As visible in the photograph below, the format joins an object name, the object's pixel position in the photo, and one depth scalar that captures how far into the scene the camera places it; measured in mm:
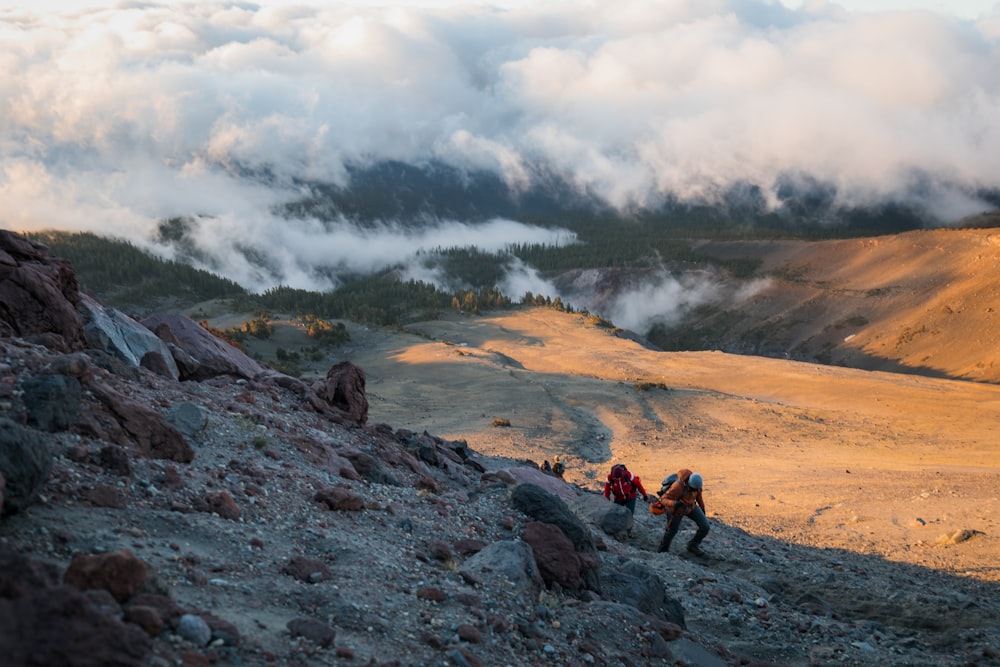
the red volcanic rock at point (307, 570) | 6844
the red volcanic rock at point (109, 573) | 5020
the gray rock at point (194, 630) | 5078
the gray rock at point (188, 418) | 9422
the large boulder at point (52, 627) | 4098
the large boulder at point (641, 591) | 9133
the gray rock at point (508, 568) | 7914
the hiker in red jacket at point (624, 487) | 14336
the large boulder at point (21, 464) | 5801
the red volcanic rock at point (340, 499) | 9000
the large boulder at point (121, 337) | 12109
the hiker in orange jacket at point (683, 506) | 13062
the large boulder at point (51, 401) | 7500
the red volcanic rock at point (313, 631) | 5723
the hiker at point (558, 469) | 20169
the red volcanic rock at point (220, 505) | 7582
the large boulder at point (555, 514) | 9836
